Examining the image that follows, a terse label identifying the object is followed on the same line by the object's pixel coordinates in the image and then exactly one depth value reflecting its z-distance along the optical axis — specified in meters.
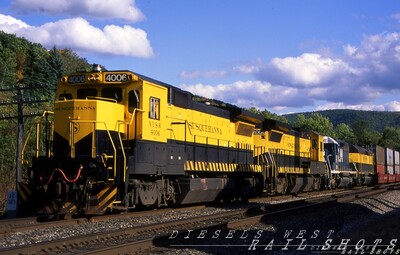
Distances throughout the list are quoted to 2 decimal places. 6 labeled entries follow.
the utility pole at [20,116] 18.60
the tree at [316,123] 114.12
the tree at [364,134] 146.38
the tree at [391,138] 139.62
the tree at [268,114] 102.69
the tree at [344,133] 132.43
